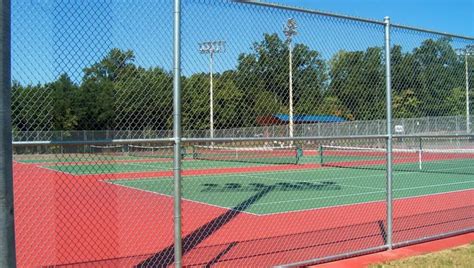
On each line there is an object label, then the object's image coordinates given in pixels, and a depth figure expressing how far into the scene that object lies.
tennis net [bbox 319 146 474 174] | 24.20
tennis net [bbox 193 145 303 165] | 25.31
